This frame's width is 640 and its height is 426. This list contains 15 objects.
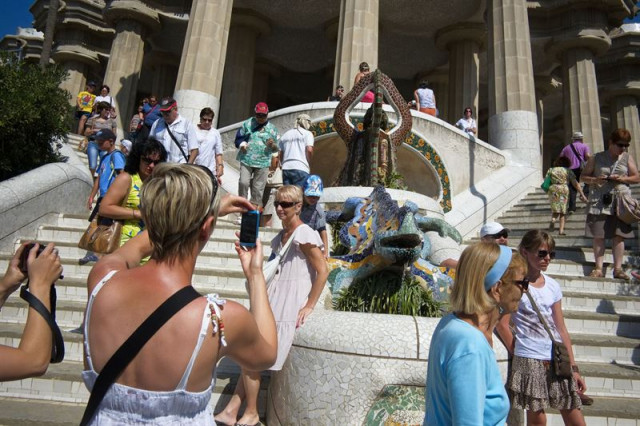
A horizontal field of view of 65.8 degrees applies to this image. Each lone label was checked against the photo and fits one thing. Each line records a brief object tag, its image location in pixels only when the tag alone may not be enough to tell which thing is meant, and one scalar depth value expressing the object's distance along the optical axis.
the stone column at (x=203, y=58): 13.04
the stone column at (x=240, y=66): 19.33
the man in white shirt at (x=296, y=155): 7.04
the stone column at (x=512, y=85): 13.24
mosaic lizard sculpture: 3.53
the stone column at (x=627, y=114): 22.68
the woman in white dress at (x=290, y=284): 3.09
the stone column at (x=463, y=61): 19.05
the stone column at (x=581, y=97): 17.92
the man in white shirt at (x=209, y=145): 7.00
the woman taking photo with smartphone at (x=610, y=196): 5.89
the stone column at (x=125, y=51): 18.80
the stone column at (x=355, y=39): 12.78
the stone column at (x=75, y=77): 22.69
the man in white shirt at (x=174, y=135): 6.14
